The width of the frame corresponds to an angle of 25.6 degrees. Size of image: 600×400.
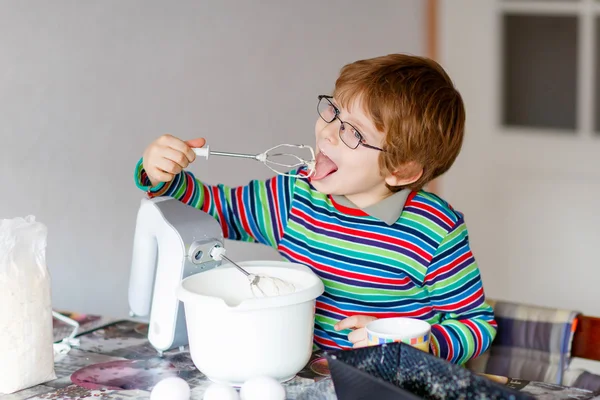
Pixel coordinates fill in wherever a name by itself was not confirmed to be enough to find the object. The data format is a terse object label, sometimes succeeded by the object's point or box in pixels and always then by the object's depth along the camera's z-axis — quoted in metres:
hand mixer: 1.81
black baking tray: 1.48
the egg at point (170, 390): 1.63
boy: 1.89
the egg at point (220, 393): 1.61
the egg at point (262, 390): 1.62
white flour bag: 1.67
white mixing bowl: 1.64
